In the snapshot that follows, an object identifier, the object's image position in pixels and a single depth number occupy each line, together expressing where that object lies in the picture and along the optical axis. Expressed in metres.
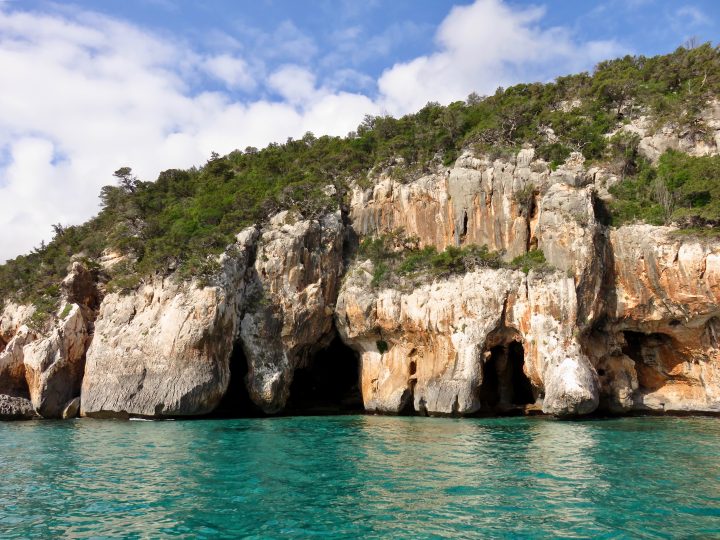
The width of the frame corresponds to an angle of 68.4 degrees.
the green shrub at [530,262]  27.61
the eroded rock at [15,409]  29.10
